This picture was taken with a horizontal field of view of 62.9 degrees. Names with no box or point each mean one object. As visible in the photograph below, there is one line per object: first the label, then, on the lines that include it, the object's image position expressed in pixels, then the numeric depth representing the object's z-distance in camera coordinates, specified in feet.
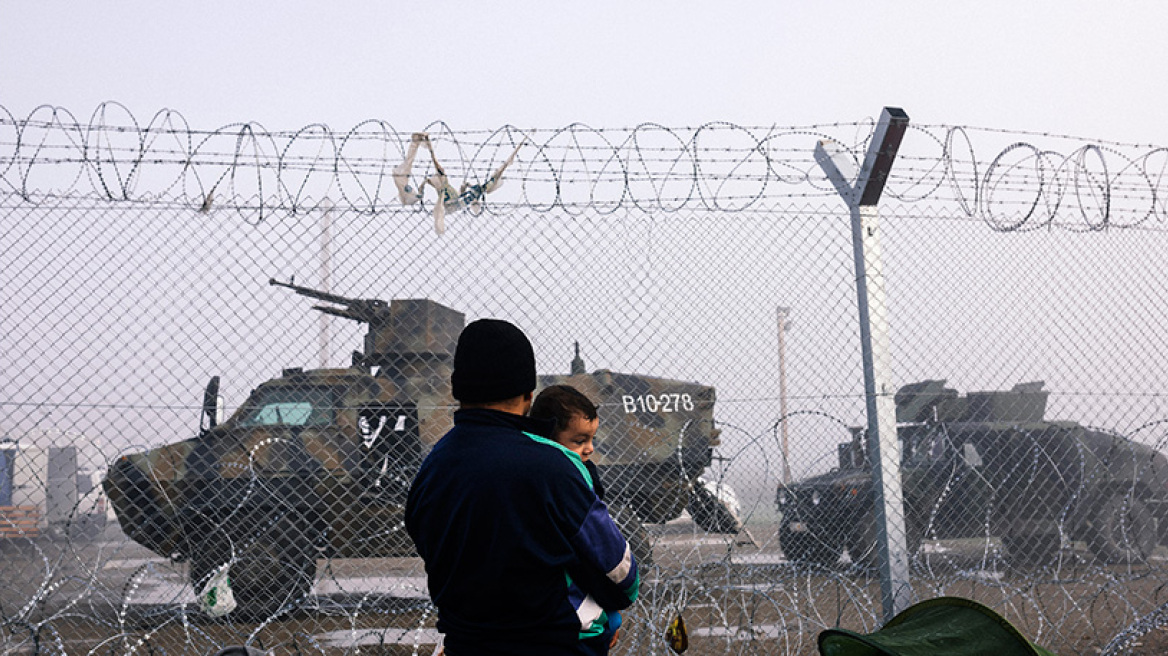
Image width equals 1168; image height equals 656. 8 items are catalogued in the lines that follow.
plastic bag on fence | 17.84
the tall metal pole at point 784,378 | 15.74
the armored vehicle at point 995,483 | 25.53
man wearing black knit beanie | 6.57
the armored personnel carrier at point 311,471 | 21.97
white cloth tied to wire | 14.62
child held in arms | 10.32
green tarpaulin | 5.42
